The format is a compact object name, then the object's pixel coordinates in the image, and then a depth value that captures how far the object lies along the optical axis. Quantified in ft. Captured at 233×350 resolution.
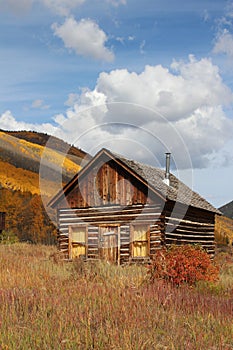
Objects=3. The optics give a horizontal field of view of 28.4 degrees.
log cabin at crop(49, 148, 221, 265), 76.89
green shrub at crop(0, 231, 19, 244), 117.99
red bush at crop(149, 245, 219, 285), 41.34
